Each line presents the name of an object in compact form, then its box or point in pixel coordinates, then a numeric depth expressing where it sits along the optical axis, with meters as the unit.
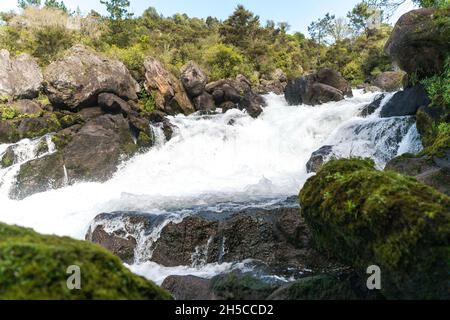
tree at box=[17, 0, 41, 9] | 34.18
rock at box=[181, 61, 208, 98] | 24.28
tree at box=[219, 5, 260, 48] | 39.75
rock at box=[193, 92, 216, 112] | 24.05
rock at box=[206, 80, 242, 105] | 24.73
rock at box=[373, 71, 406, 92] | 30.91
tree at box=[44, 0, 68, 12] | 32.17
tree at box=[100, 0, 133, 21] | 30.23
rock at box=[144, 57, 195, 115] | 22.56
